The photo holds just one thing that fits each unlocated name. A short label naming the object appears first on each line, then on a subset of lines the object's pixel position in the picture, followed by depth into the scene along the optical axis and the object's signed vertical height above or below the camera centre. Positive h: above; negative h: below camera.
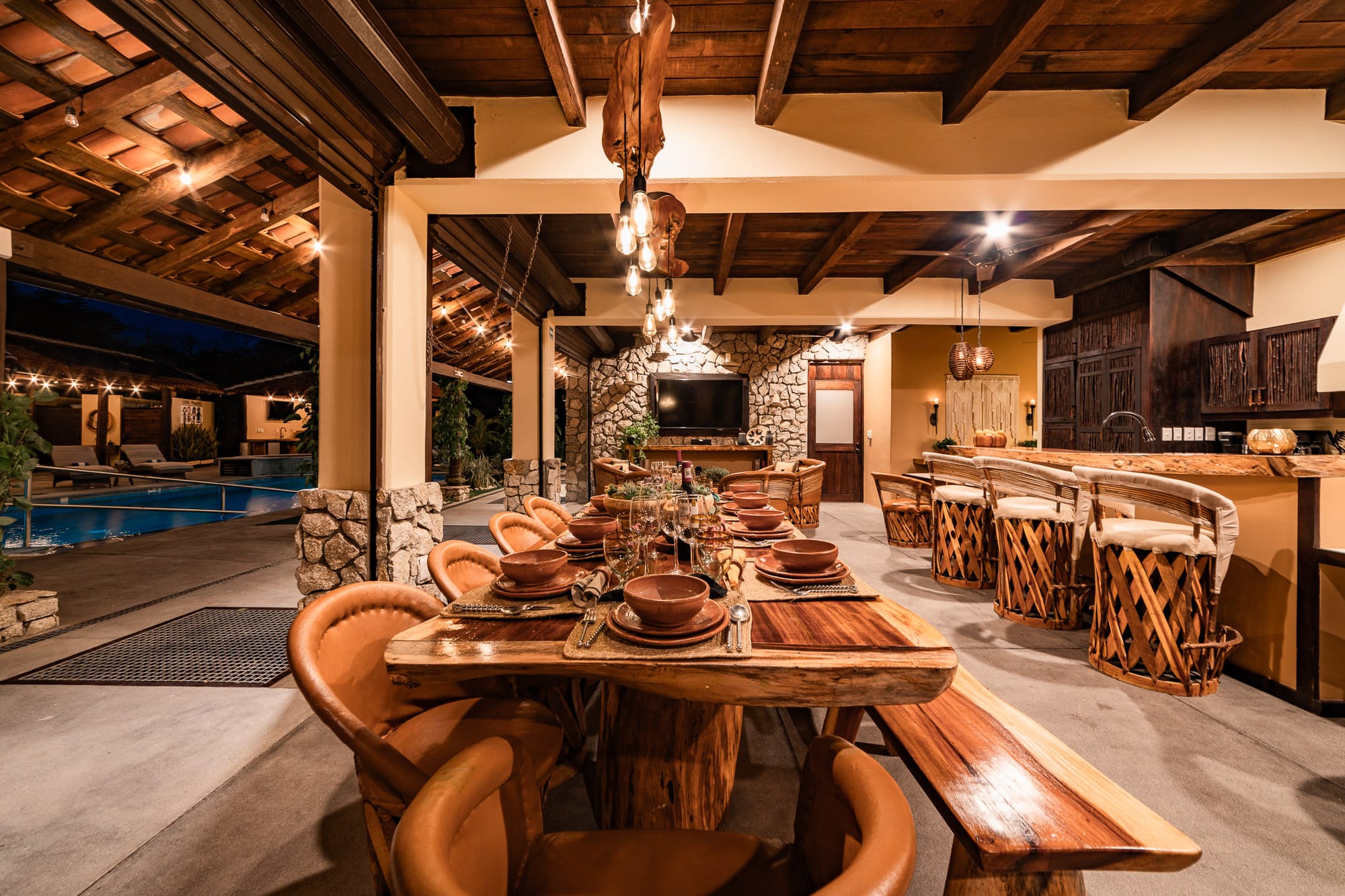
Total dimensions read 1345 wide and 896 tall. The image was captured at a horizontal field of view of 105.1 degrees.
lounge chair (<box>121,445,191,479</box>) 11.16 -0.55
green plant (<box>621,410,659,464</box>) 8.02 +0.09
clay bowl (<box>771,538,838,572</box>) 1.49 -0.34
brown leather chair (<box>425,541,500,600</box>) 1.64 -0.45
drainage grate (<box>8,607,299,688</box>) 2.42 -1.12
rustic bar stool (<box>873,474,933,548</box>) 5.19 -0.76
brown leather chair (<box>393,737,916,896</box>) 0.52 -0.58
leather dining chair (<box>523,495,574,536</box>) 2.96 -0.44
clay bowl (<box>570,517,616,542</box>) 1.95 -0.34
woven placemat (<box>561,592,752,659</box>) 1.00 -0.42
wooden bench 0.85 -0.68
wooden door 8.64 +0.40
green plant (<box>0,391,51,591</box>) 2.94 -0.08
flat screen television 8.53 +0.60
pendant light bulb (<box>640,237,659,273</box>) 2.19 +0.81
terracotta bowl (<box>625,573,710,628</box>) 1.04 -0.35
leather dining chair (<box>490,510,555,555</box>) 2.20 -0.43
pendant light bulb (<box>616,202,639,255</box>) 1.88 +0.76
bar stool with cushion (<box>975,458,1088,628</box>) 3.03 -0.68
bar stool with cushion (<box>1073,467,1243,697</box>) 2.21 -0.68
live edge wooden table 0.98 -0.45
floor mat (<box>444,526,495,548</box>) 5.47 -1.06
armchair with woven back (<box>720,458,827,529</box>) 6.19 -0.57
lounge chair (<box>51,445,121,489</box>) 10.56 -0.46
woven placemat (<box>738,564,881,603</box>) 1.35 -0.41
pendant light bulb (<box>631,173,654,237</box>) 1.67 +0.76
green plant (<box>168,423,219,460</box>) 14.23 -0.12
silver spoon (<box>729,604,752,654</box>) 1.15 -0.40
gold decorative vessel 2.40 +0.00
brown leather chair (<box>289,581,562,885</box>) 1.00 -0.64
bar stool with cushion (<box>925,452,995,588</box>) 3.87 -0.71
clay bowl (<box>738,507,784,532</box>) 2.05 -0.32
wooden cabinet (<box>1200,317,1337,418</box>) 4.38 +0.64
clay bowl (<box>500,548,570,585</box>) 1.38 -0.35
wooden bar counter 2.14 -0.58
